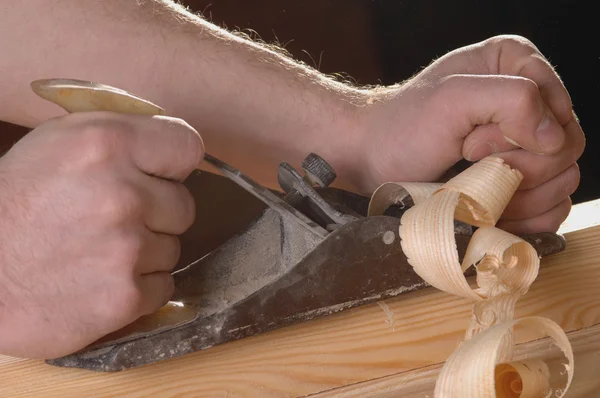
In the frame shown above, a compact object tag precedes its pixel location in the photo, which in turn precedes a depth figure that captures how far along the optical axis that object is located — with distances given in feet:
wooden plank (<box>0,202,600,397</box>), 3.04
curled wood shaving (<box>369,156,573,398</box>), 2.90
